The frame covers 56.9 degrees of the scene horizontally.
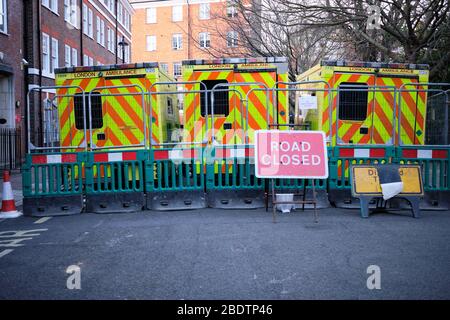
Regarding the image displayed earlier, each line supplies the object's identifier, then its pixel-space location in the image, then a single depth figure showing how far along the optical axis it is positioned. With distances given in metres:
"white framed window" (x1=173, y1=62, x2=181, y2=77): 56.41
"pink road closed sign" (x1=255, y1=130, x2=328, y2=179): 7.26
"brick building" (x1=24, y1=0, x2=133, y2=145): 21.00
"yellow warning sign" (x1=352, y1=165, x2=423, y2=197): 7.35
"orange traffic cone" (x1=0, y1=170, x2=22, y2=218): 8.08
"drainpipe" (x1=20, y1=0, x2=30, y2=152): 20.18
